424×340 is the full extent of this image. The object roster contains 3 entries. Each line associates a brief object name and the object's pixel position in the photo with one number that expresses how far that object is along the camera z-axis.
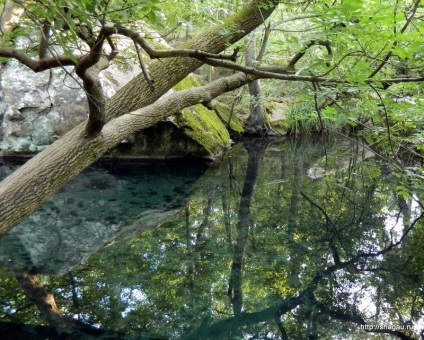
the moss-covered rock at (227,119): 14.11
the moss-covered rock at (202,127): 9.99
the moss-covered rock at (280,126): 16.78
